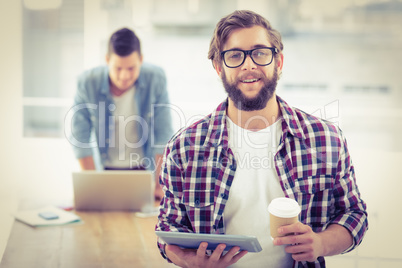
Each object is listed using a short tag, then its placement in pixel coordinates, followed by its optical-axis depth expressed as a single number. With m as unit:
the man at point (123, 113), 3.05
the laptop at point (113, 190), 2.25
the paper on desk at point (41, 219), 2.14
